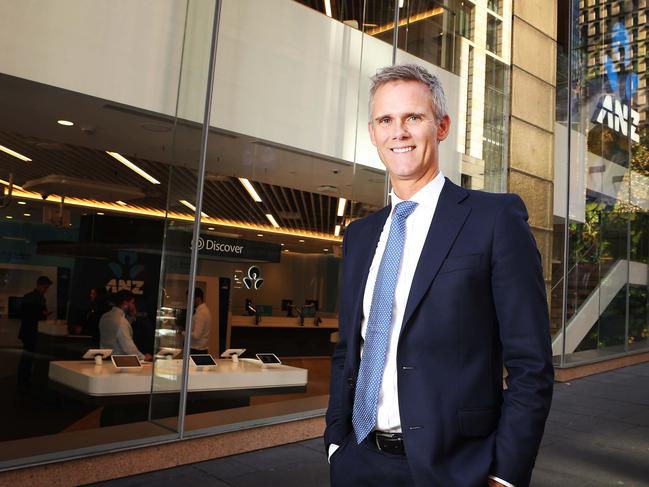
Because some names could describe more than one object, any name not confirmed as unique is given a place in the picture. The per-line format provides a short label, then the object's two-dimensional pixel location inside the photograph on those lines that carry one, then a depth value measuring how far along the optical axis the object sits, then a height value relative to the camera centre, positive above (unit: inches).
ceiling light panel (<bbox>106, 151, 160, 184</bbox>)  281.6 +63.5
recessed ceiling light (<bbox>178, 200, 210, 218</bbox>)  191.2 +30.5
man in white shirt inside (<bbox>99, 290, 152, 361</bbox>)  264.8 -19.8
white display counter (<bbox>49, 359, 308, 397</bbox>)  185.9 -30.7
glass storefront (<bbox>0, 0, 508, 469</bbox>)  182.2 +59.0
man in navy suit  54.1 -2.2
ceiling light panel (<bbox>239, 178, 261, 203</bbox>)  236.9 +48.5
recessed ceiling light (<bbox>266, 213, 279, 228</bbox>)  276.9 +40.3
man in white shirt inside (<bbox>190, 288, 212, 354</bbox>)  197.6 -9.9
